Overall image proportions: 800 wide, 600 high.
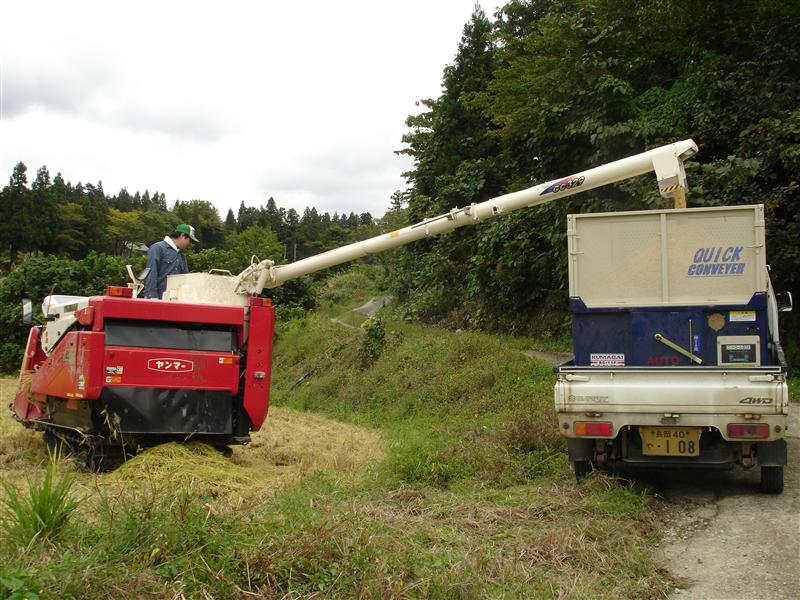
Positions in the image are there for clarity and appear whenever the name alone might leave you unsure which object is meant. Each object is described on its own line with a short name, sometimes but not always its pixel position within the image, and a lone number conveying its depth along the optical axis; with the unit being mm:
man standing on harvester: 9695
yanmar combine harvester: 8297
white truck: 6719
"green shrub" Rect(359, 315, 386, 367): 19328
